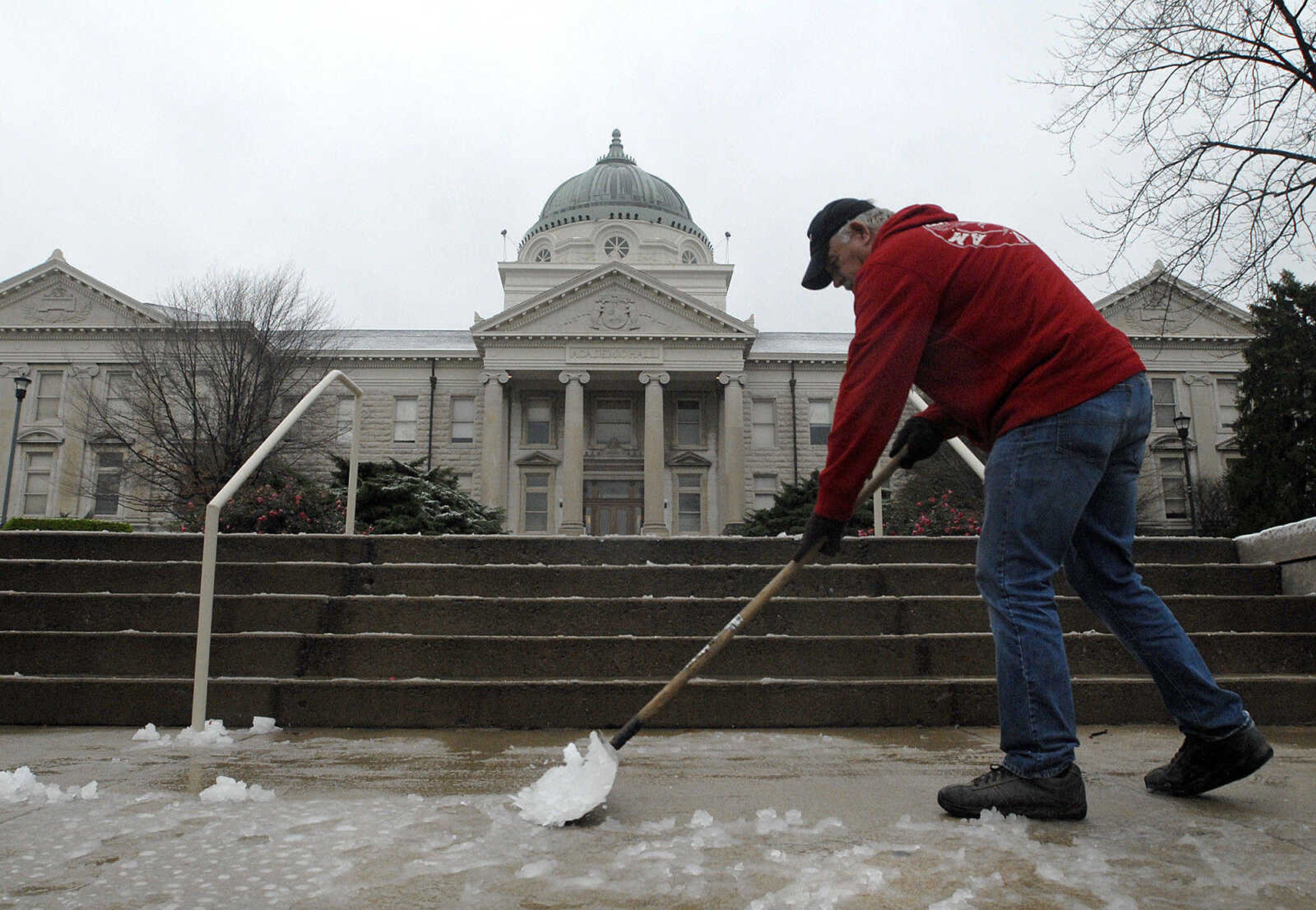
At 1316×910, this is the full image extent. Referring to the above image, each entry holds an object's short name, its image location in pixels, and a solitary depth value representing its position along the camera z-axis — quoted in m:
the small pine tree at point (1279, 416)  25.97
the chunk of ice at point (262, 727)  4.04
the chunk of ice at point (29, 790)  2.57
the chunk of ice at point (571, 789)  2.31
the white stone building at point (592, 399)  35.47
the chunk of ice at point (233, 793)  2.57
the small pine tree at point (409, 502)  14.79
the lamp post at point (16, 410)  25.53
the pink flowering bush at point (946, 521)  15.62
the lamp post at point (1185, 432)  24.05
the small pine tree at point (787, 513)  23.08
